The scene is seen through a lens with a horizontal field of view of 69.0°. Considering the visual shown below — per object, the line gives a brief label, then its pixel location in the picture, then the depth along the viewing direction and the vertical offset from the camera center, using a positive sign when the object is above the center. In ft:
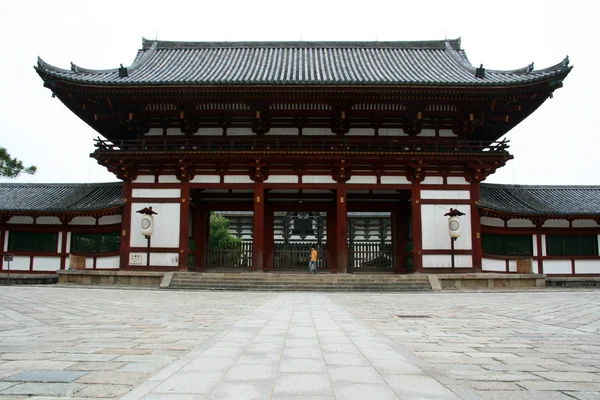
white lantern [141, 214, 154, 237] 59.62 +3.27
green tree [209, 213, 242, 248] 134.01 +5.63
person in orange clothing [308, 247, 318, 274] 63.72 -1.79
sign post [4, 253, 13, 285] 62.83 -1.37
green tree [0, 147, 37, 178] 108.17 +20.69
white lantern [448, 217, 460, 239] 58.85 +2.98
